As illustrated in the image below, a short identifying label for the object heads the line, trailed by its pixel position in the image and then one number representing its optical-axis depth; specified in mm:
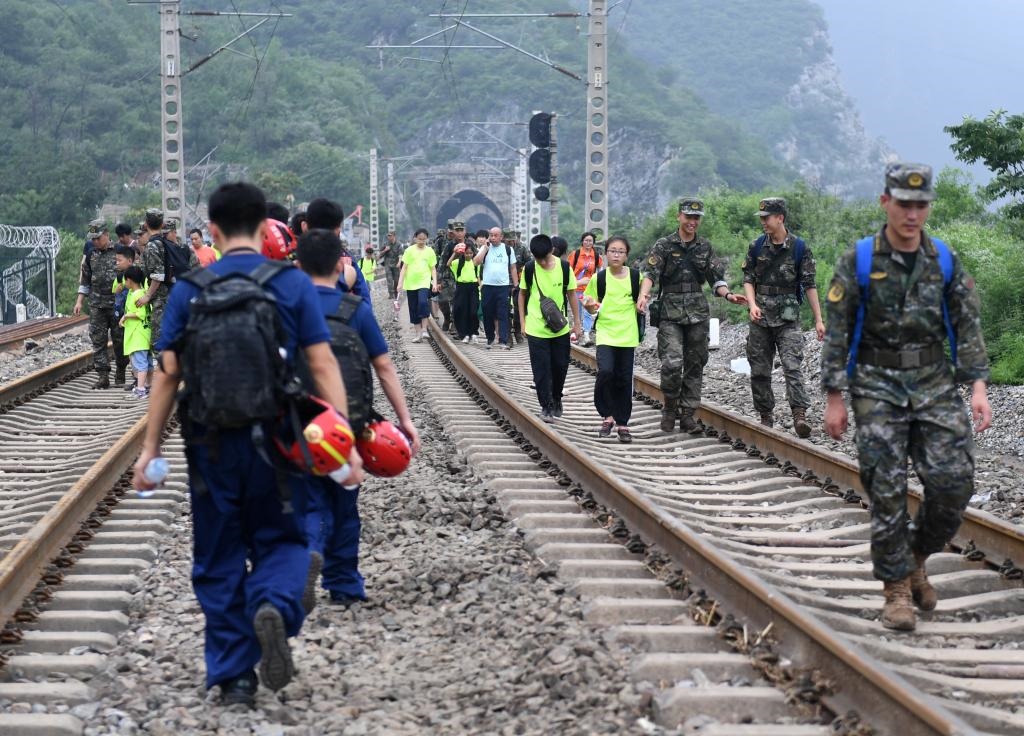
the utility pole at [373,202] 75188
